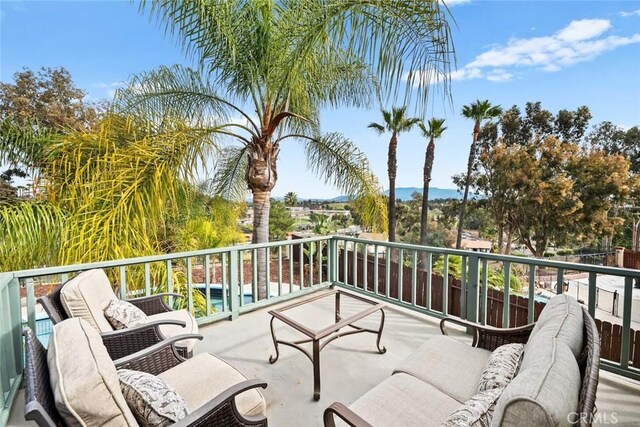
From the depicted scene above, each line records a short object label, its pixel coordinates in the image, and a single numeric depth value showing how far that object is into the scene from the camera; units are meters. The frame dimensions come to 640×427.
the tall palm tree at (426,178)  13.36
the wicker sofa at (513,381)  0.84
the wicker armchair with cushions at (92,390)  0.96
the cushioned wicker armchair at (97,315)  1.93
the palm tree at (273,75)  1.94
